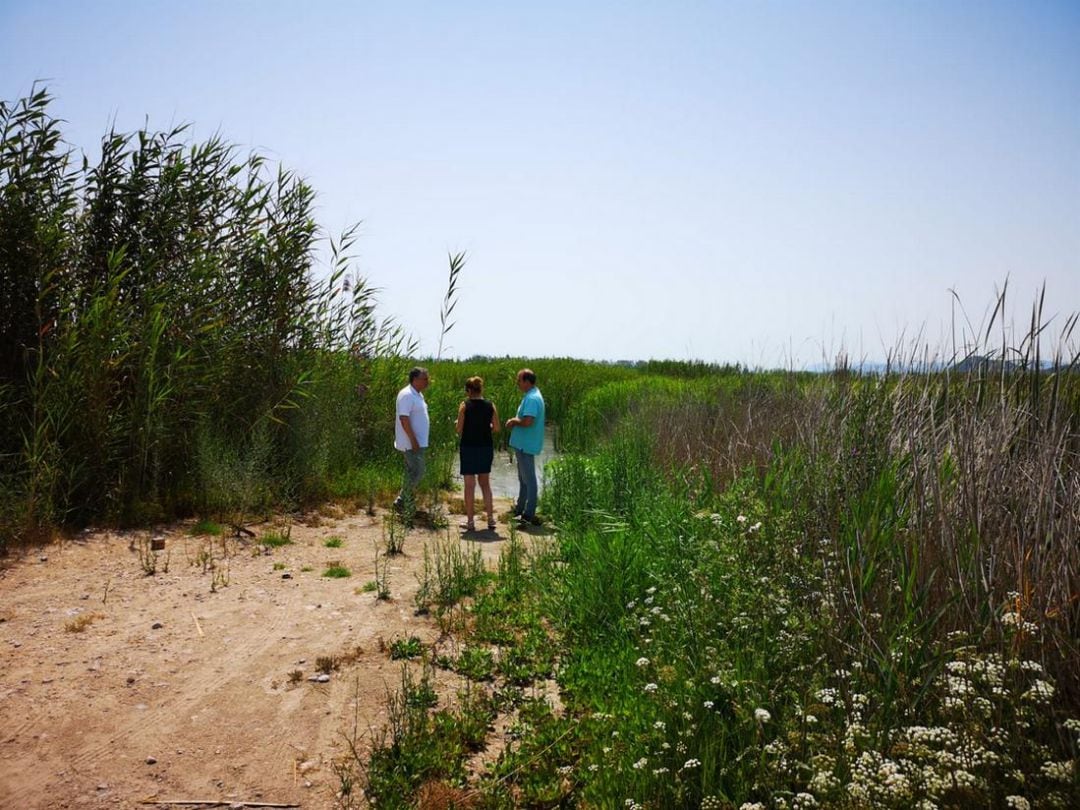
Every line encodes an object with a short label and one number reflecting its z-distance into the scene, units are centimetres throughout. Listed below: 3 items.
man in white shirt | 959
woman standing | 953
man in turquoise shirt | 970
